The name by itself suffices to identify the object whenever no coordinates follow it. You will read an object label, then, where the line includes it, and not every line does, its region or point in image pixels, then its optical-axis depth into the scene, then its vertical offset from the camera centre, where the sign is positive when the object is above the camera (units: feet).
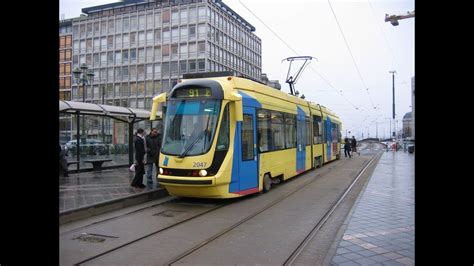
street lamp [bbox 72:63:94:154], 69.66 +12.38
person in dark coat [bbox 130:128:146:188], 35.19 -1.81
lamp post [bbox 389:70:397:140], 119.94 +9.81
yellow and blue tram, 28.97 -0.12
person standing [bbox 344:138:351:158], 97.53 -2.30
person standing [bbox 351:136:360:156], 114.73 -1.83
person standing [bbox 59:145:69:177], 42.14 -2.97
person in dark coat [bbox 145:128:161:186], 36.68 -1.08
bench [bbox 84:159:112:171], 50.42 -3.38
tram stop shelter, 43.29 +2.83
